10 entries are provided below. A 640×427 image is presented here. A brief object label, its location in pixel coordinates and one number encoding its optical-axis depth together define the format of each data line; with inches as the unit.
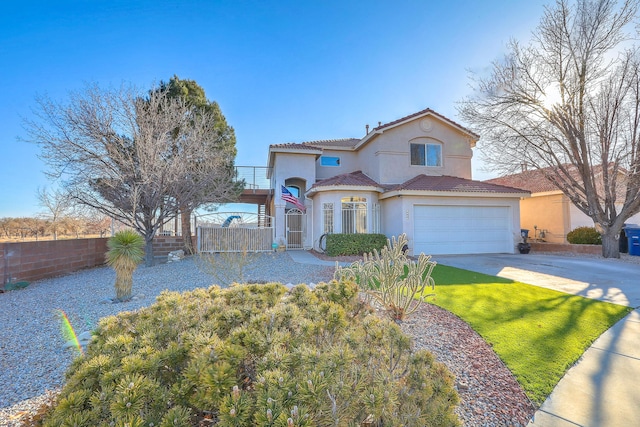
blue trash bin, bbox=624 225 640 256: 582.2
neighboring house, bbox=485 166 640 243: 802.2
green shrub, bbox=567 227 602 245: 669.2
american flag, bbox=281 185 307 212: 692.7
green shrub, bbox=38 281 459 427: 63.9
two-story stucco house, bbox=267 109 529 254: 618.8
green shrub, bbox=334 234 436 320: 206.1
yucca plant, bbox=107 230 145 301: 297.6
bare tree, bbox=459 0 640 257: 536.1
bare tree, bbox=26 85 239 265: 472.7
